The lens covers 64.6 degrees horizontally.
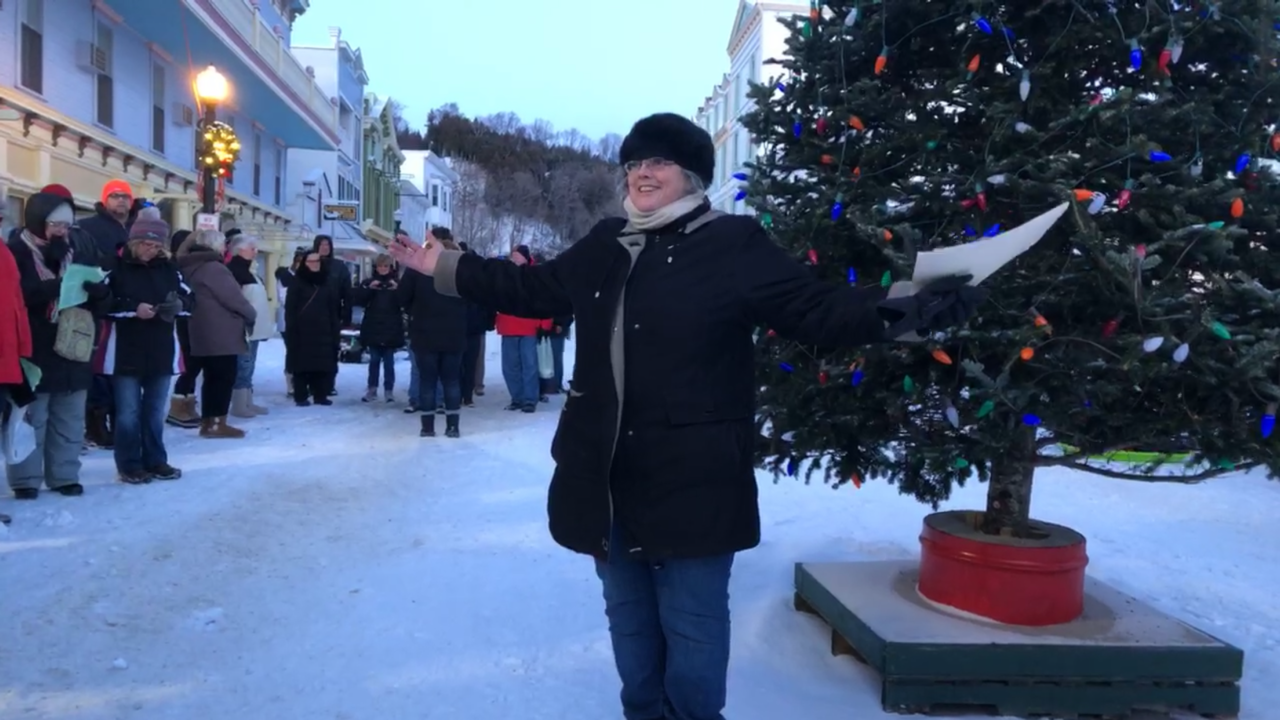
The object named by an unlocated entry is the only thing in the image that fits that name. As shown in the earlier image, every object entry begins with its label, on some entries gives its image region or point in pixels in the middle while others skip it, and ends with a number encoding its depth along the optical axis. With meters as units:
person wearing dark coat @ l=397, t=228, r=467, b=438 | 9.23
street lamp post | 11.96
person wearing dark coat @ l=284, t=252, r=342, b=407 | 10.95
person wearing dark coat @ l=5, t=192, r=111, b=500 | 6.07
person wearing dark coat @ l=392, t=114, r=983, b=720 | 2.75
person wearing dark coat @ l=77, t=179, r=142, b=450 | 7.70
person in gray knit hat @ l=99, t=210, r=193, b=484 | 6.74
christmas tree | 3.32
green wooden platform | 3.50
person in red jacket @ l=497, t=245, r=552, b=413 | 11.18
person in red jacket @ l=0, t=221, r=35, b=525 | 5.42
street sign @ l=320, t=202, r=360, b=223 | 30.03
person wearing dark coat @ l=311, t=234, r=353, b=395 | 11.14
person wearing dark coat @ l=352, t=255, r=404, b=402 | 11.58
